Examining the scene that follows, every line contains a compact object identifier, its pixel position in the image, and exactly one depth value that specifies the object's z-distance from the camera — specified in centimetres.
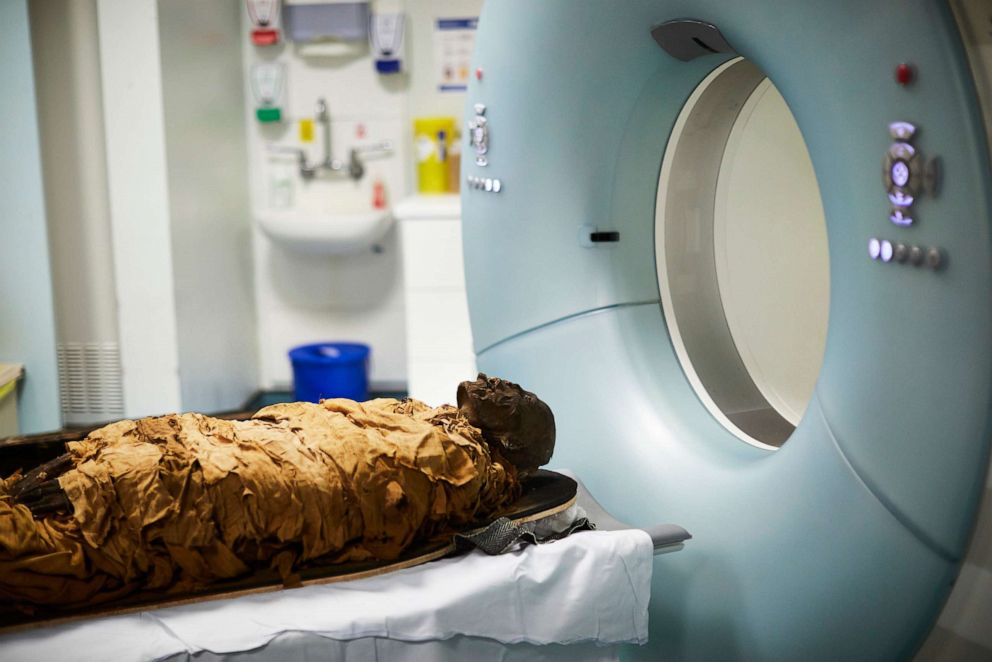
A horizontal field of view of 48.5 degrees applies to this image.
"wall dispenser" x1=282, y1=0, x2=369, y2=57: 448
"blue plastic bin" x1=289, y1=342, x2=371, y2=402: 449
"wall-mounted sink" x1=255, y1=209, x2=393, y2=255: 440
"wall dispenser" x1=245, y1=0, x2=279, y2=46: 445
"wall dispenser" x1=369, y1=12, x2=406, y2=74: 446
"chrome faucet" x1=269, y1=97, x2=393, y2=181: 464
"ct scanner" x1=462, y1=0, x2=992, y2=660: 150
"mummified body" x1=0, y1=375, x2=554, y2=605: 174
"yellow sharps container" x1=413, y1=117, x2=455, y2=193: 453
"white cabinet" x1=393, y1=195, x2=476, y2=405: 404
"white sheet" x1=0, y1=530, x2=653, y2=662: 169
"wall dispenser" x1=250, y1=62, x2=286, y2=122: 458
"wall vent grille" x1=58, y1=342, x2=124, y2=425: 414
